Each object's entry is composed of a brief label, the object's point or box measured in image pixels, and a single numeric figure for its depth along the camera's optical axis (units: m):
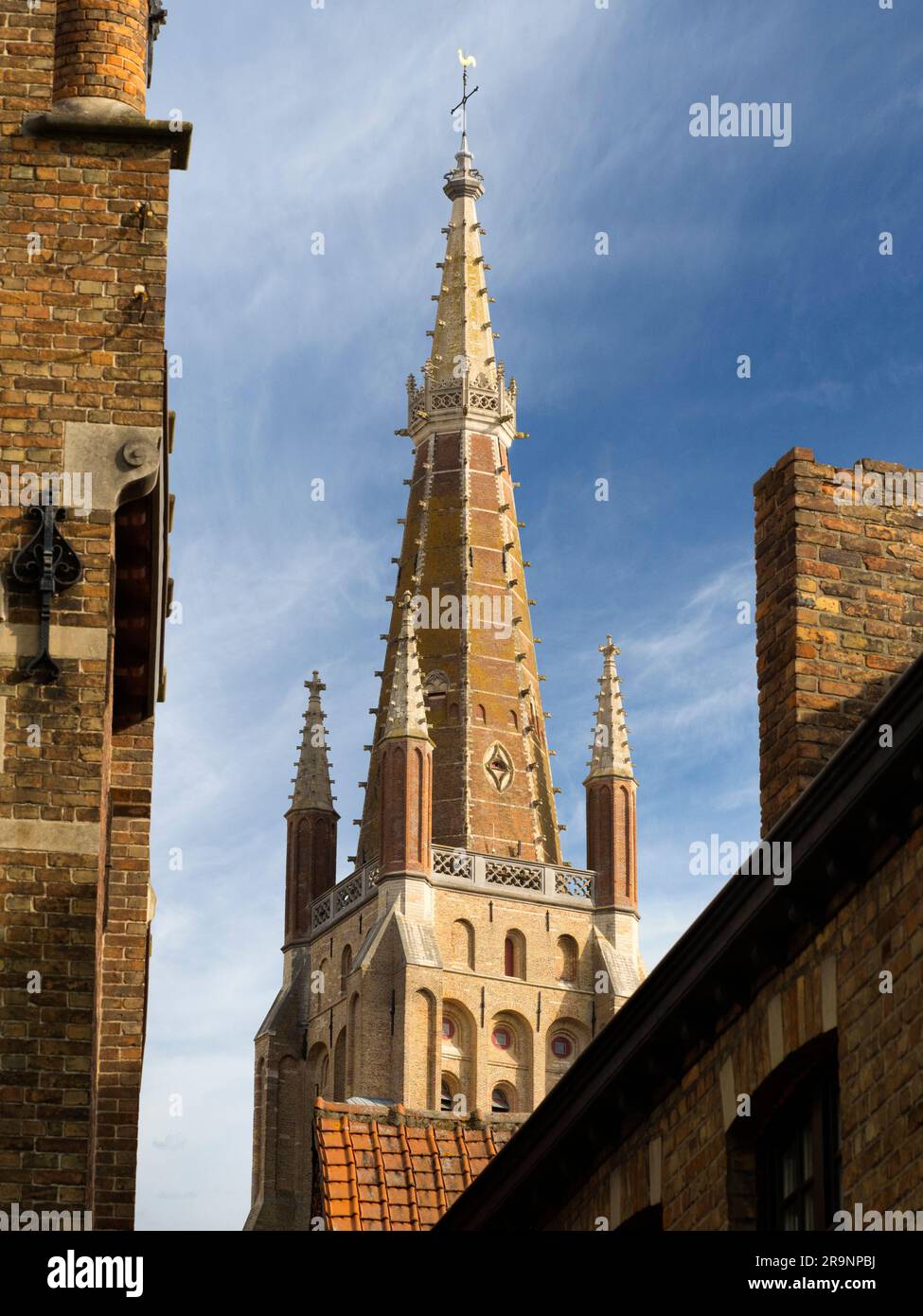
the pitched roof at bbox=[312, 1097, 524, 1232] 27.77
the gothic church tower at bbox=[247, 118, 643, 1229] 83.69
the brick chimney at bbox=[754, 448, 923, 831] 17.22
